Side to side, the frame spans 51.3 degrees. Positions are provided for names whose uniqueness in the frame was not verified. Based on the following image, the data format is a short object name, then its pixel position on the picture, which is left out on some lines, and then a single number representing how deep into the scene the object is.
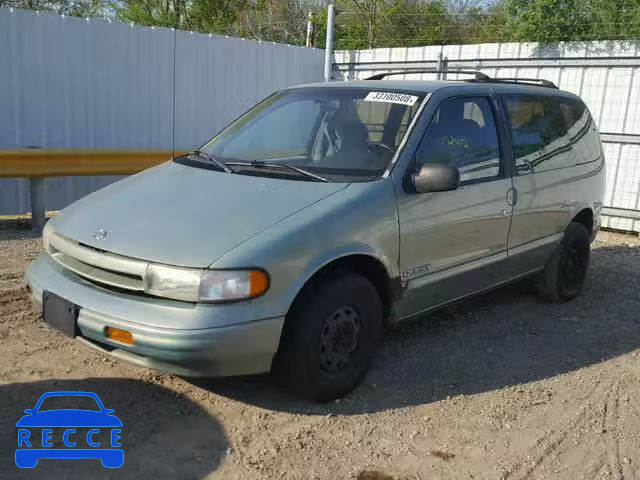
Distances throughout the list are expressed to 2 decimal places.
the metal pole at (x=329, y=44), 11.05
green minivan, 3.32
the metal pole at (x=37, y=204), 7.41
